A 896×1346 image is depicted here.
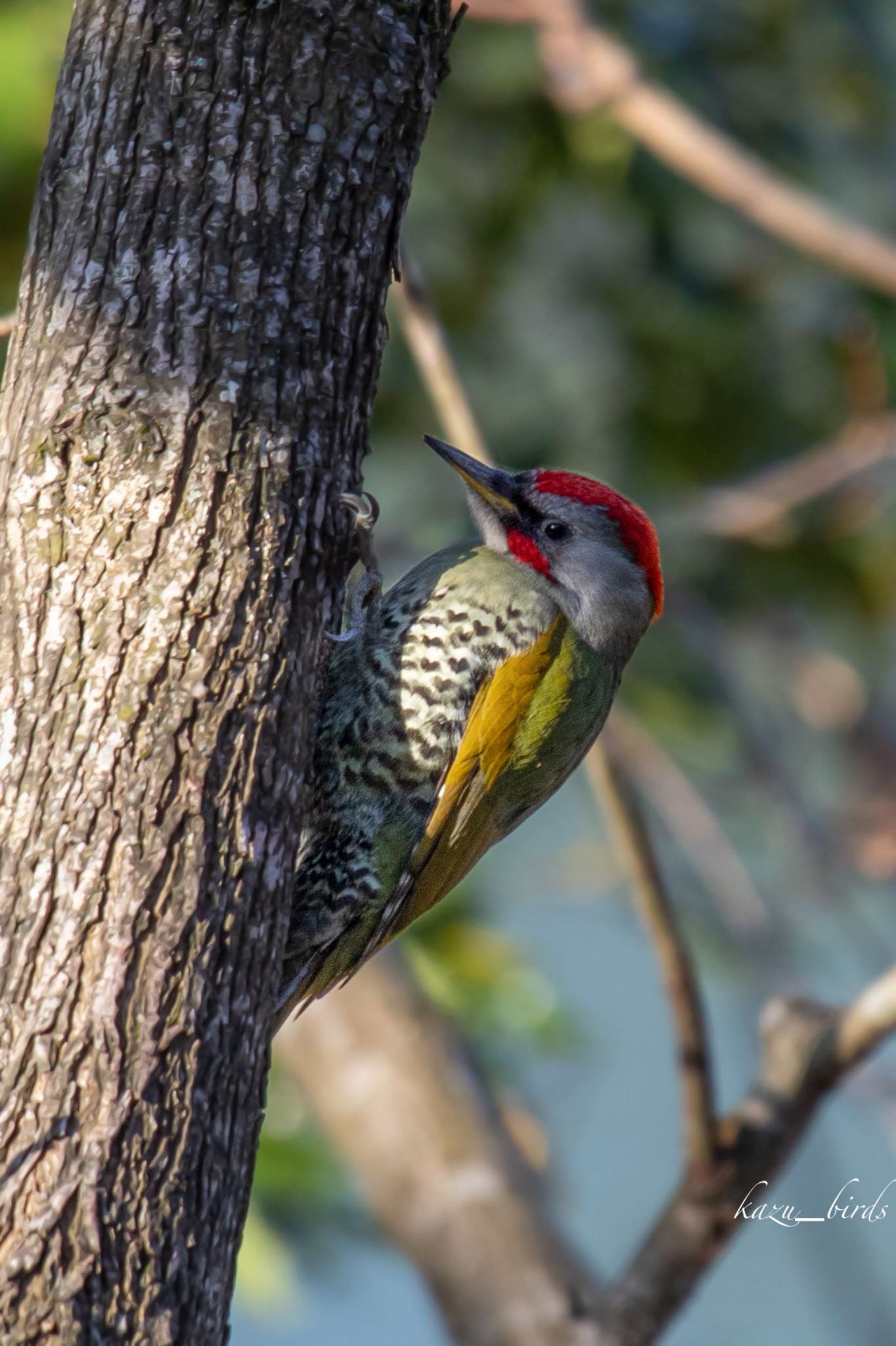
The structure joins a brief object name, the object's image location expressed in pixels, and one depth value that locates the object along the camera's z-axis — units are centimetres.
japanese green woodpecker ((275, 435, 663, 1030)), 563
